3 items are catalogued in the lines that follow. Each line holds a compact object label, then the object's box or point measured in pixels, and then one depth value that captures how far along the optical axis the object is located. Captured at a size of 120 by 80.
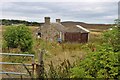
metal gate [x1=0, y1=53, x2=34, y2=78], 3.52
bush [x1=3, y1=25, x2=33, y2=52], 8.00
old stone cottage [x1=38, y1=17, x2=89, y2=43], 17.19
